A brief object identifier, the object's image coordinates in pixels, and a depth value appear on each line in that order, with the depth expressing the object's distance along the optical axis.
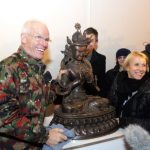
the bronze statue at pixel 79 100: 1.66
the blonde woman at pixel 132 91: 1.75
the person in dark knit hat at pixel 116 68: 2.25
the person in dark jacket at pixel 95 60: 2.08
